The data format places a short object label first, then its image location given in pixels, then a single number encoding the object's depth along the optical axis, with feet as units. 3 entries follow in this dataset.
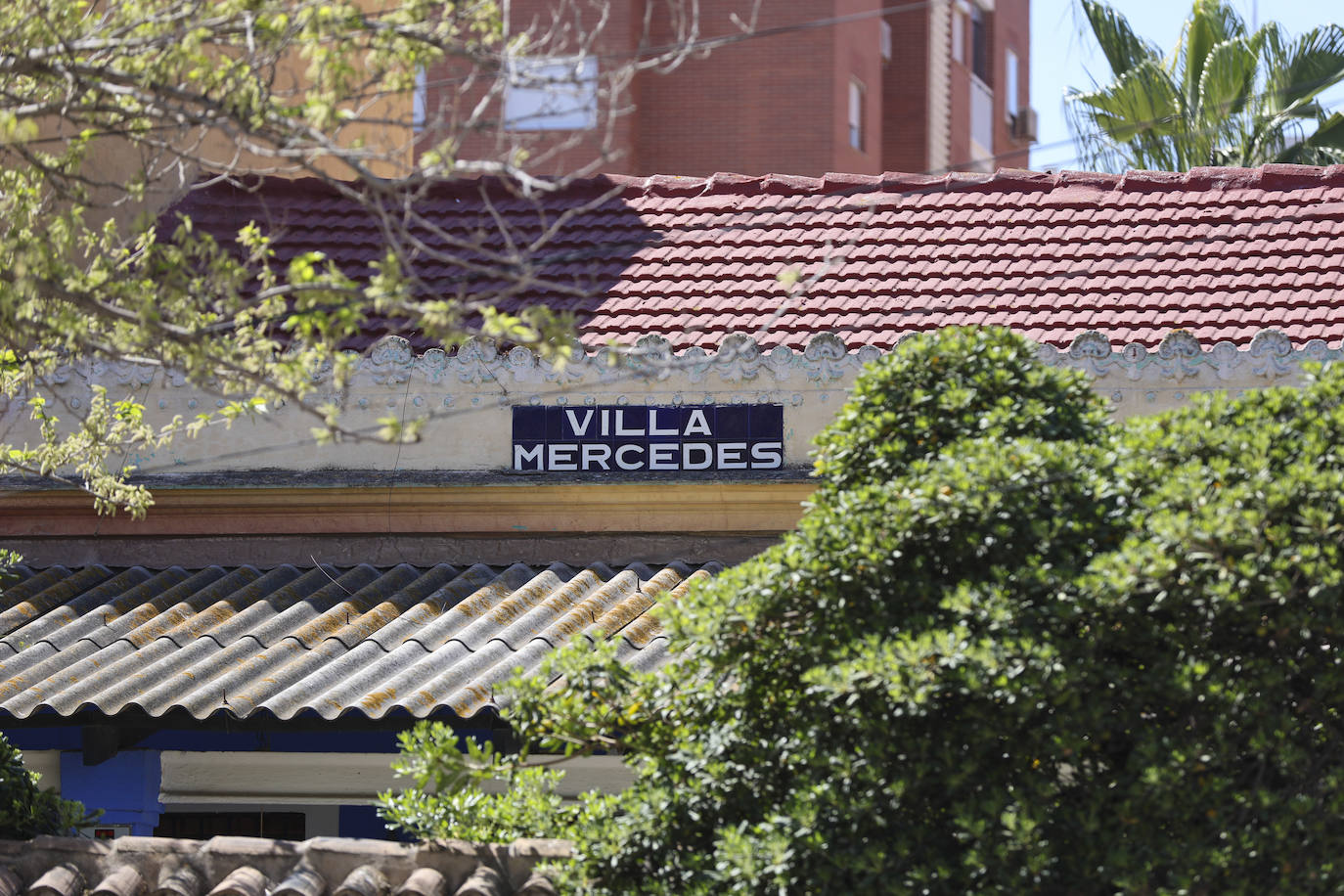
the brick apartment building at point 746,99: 166.40
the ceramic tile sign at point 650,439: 67.21
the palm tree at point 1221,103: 117.70
